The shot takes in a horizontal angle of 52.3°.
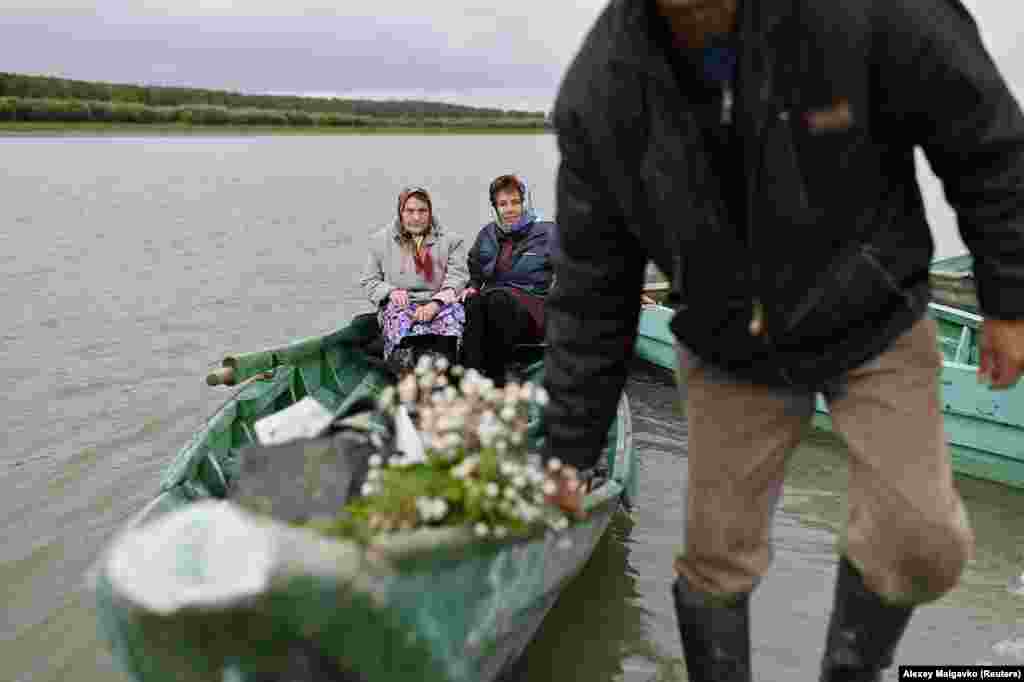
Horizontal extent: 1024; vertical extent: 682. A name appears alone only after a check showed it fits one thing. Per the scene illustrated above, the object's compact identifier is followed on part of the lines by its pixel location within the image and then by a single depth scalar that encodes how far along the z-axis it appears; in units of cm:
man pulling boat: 236
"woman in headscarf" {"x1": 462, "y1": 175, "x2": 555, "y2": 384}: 632
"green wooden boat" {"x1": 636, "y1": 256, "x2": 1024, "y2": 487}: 613
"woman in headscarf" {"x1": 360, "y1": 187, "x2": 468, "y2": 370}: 649
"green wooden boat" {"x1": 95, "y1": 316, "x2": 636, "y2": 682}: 209
